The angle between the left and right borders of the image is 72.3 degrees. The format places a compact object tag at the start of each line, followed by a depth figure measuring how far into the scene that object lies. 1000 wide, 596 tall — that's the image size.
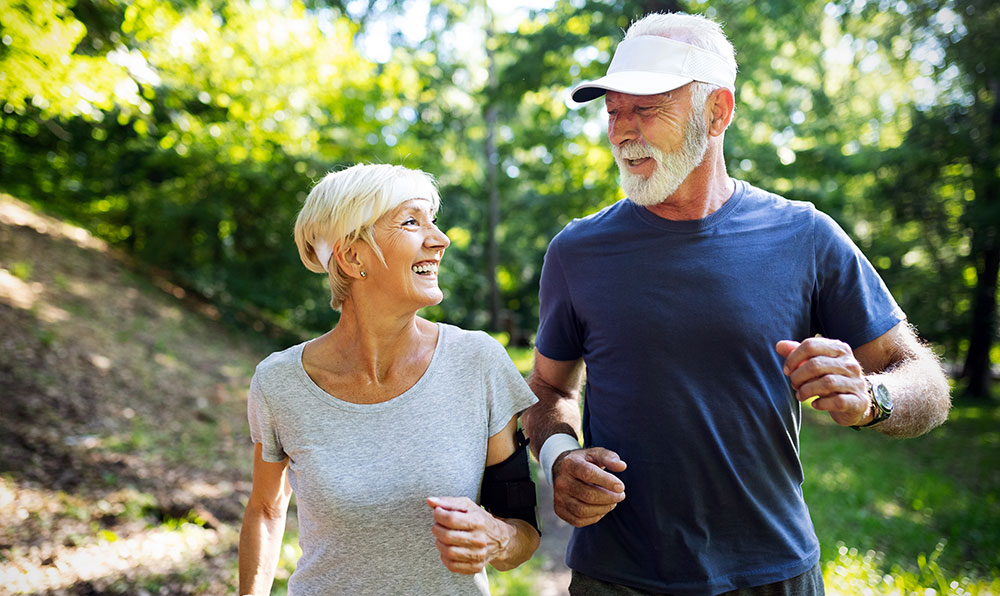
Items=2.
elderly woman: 1.98
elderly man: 2.04
